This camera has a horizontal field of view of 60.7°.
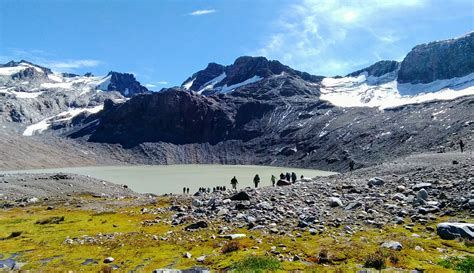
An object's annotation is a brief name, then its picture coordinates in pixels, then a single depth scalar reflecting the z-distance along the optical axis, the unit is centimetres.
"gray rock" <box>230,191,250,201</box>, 3468
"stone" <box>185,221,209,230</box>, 2820
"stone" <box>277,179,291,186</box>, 5664
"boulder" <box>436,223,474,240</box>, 2058
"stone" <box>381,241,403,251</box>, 1948
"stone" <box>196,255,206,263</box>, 2086
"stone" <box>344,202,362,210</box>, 2811
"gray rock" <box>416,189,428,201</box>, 2752
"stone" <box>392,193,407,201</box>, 2881
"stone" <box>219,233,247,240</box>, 2409
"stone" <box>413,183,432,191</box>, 3053
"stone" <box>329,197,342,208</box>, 2928
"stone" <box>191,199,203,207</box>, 3729
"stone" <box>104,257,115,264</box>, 2322
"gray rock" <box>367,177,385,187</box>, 3616
